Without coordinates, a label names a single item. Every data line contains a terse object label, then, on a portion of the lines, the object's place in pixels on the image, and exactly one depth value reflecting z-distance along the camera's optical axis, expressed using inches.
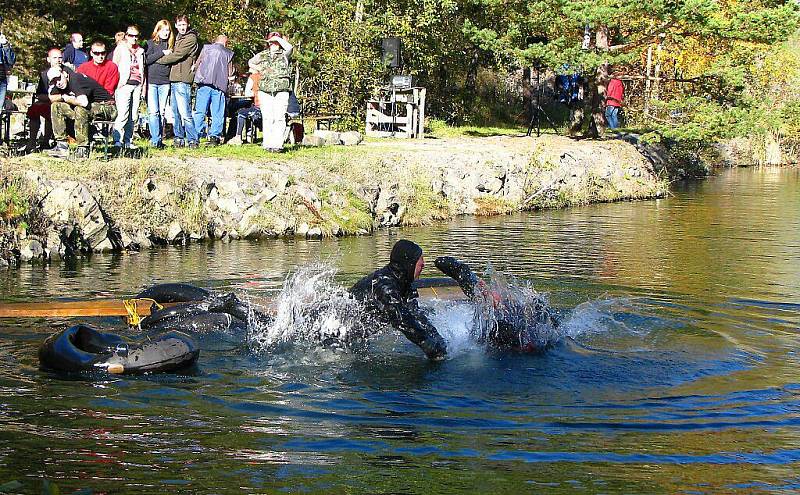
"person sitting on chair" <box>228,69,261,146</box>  840.9
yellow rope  456.8
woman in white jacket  704.4
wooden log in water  453.7
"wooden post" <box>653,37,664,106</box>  1461.0
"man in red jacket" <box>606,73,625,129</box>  1283.2
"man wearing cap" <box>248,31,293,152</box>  777.6
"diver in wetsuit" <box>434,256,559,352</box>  428.5
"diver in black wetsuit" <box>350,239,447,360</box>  408.8
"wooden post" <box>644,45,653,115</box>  1431.2
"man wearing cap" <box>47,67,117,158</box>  671.8
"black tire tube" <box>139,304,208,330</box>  450.9
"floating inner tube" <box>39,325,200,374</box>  380.5
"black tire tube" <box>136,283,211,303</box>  473.1
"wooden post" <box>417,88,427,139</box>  1115.8
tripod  1238.6
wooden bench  1055.6
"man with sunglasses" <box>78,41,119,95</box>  703.1
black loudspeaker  1119.0
